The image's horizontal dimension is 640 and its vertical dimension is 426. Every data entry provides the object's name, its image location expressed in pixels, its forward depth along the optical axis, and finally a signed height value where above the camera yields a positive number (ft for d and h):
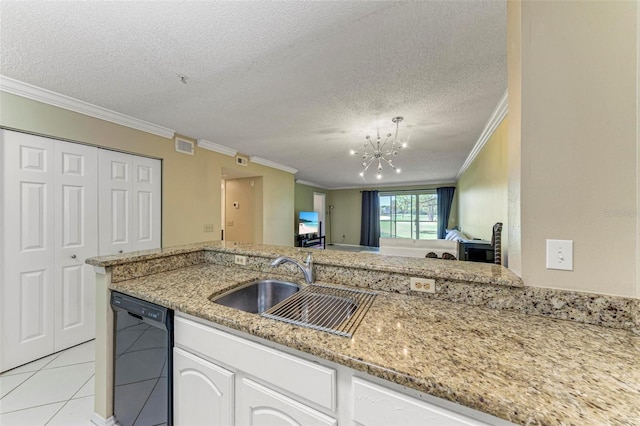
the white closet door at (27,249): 6.40 -1.10
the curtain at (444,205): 24.22 +0.79
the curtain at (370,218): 27.68 -0.65
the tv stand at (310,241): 22.08 -2.77
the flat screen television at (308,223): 22.80 -1.07
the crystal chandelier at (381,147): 11.17 +3.34
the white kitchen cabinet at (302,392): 2.09 -1.83
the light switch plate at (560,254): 2.94 -0.50
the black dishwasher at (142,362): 3.84 -2.55
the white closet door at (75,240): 7.30 -0.94
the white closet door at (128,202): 8.29 +0.32
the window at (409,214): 25.82 -0.16
